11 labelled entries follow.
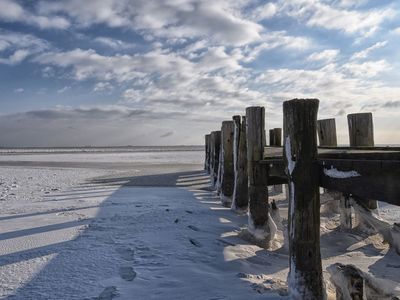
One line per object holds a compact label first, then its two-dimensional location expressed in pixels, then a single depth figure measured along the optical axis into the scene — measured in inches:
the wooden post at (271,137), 461.4
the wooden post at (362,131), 264.5
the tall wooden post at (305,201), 142.9
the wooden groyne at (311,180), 113.4
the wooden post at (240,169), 311.6
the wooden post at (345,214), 263.7
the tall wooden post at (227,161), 363.6
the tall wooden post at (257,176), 237.3
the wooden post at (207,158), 765.3
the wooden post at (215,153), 500.6
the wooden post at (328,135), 323.0
